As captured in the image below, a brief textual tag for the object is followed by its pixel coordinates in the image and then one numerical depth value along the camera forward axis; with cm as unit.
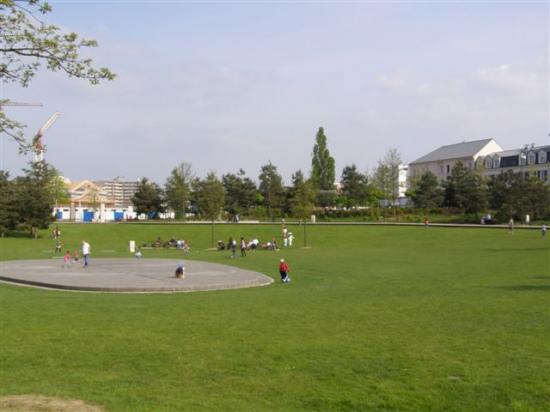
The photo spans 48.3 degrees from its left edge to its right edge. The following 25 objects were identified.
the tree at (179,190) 9594
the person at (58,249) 4784
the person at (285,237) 5631
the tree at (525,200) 6681
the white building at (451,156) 12412
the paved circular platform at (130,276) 2362
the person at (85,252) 3372
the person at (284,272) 2614
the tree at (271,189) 9431
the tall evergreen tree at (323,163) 12026
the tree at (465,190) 7812
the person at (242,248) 4306
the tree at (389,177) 9012
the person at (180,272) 2623
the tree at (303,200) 5991
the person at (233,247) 4235
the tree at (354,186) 9424
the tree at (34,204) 6444
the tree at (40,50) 839
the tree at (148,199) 10188
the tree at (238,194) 9775
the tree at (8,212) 6431
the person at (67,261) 3328
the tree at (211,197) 6412
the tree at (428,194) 8725
